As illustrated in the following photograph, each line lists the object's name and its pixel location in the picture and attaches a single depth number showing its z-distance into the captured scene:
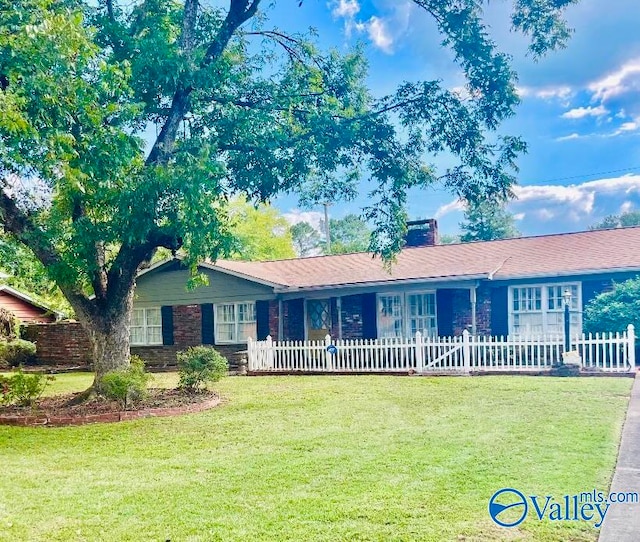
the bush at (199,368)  12.73
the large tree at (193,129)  9.57
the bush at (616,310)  15.39
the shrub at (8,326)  23.38
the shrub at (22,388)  11.05
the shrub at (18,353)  22.52
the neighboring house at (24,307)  26.12
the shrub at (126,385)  10.84
